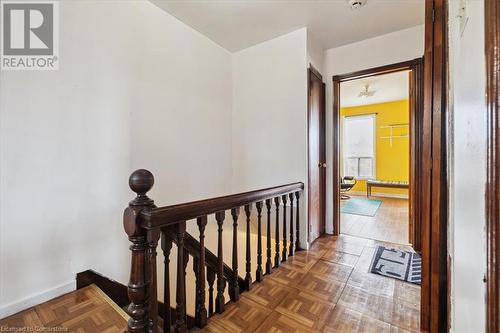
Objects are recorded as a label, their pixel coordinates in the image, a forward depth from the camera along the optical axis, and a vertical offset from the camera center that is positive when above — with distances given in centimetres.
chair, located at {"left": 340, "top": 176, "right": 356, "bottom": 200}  575 -51
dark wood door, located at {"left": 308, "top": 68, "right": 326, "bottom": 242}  265 +13
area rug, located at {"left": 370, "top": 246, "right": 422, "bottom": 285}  198 -99
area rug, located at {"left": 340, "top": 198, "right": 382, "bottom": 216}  431 -91
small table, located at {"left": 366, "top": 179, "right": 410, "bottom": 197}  528 -48
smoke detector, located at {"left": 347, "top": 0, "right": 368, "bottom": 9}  210 +156
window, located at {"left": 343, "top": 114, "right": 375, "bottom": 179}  629 +55
